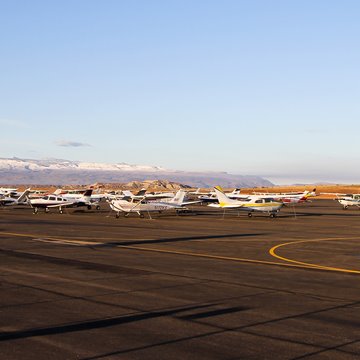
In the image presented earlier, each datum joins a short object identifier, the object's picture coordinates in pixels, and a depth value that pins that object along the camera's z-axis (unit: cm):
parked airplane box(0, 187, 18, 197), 9247
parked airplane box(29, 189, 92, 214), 7148
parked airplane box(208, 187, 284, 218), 6162
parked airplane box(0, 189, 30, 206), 8450
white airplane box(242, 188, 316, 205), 8075
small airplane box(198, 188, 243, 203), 9428
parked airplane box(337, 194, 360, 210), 8656
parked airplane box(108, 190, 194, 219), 6134
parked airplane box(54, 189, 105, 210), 7616
